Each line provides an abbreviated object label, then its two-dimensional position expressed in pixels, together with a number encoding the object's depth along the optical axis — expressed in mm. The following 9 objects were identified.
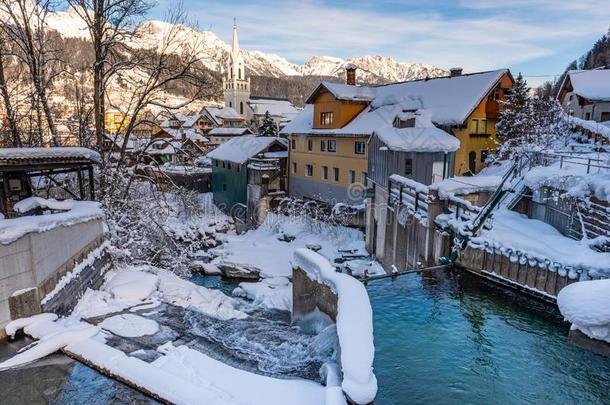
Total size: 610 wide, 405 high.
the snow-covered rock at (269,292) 14812
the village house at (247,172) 32812
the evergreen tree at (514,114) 26297
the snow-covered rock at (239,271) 21641
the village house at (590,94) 29406
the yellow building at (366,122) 26469
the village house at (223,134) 59219
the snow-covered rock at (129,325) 8812
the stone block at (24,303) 7895
